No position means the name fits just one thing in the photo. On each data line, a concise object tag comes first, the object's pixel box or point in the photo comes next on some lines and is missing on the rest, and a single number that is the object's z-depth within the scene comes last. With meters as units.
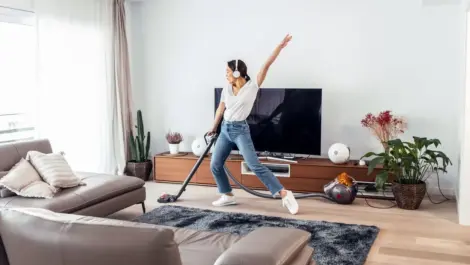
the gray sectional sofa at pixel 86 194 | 3.55
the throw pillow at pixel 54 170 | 3.82
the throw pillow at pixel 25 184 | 3.63
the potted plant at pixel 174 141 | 6.03
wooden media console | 5.19
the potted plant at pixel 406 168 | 4.58
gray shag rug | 3.42
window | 4.75
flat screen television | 5.34
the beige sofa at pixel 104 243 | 1.49
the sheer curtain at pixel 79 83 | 5.15
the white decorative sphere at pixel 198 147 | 5.86
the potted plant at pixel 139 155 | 6.10
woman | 4.56
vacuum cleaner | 4.80
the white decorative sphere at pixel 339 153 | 5.16
